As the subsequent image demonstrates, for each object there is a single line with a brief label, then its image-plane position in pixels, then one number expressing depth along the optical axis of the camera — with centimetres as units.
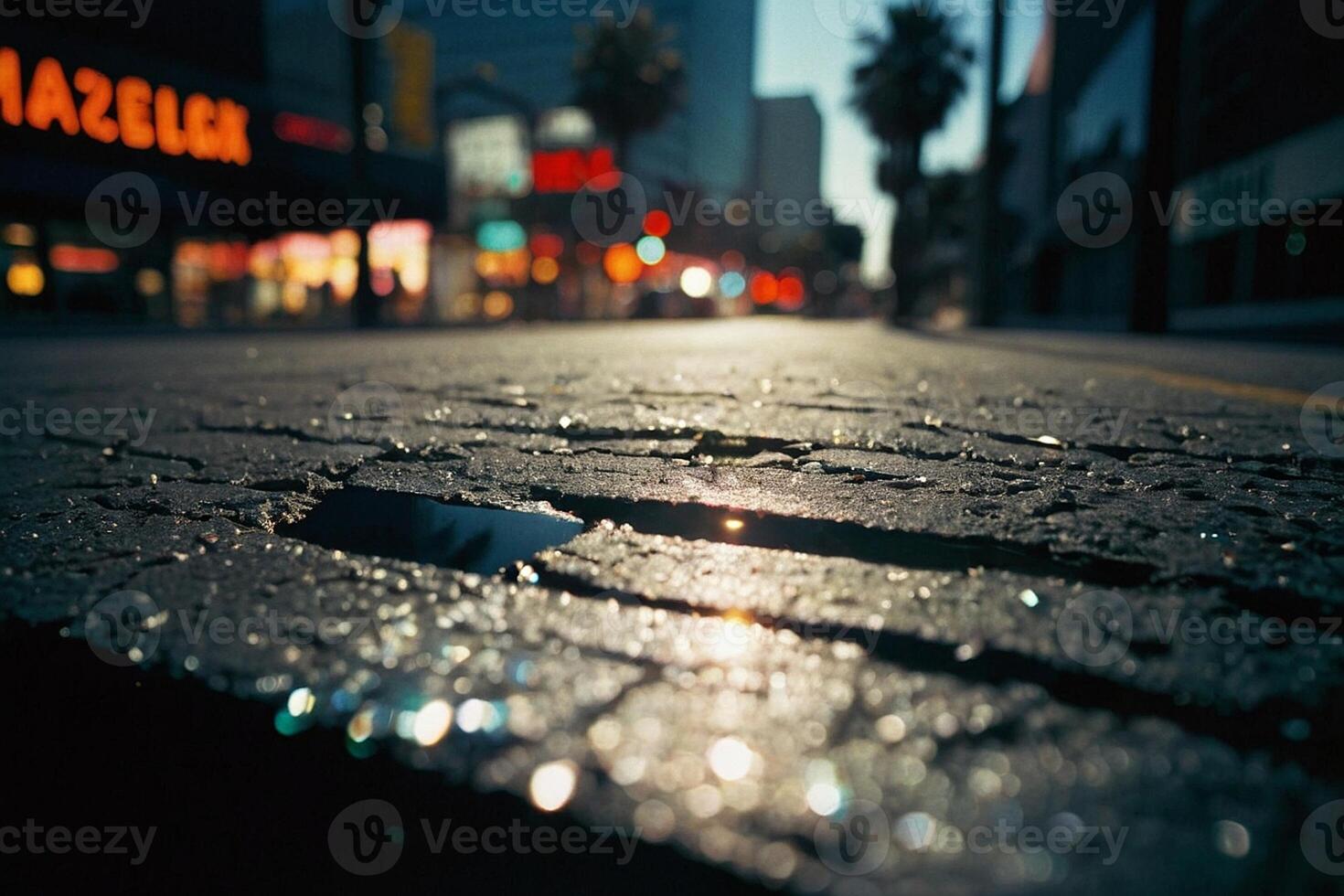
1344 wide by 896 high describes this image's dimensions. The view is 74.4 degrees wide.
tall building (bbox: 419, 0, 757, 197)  7181
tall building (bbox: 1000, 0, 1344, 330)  1205
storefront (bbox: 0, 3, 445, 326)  1741
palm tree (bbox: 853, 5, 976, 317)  2936
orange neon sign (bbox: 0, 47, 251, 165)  1695
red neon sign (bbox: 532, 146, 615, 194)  4034
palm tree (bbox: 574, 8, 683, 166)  3297
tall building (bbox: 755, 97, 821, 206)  13938
